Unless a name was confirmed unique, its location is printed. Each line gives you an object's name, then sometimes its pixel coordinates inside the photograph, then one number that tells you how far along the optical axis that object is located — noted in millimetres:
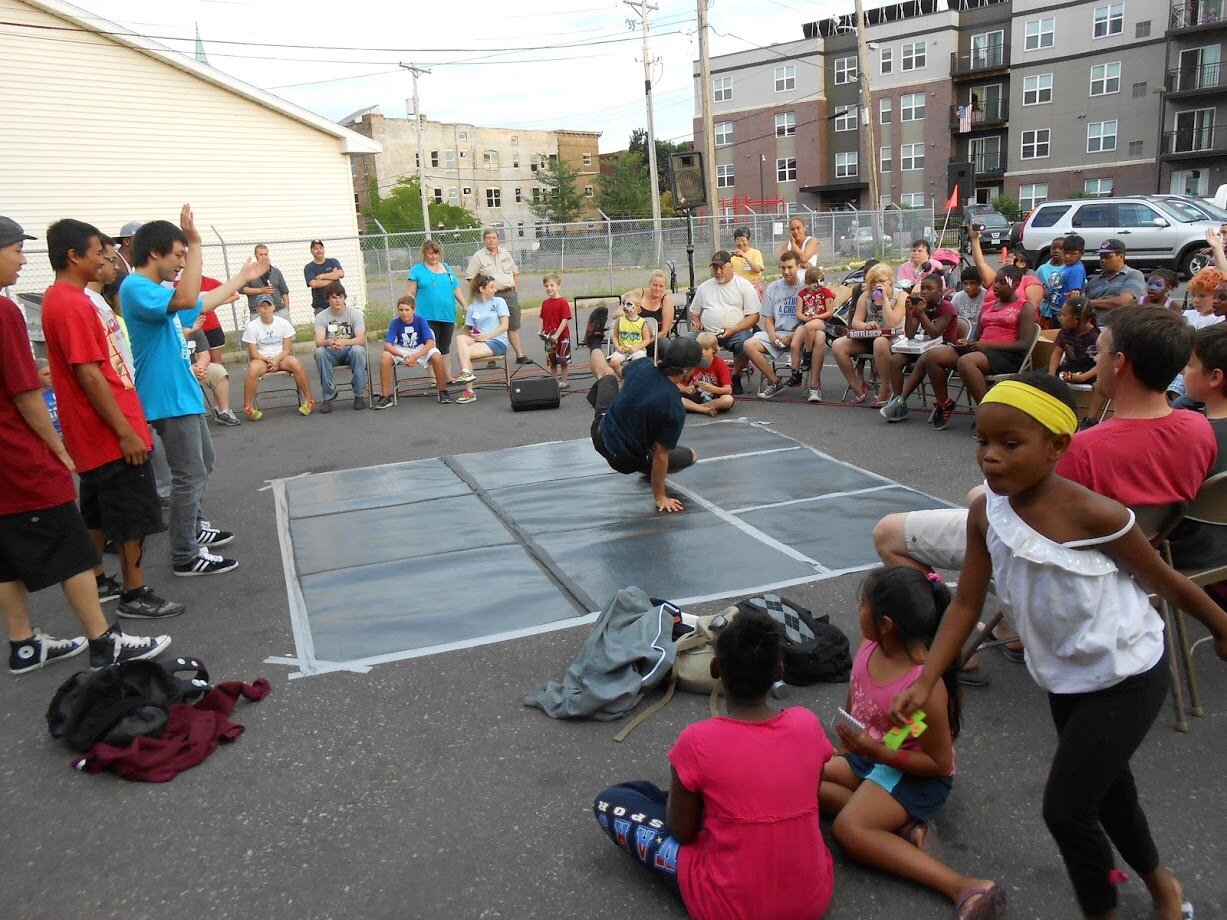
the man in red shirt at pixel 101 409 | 4051
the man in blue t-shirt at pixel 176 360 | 4605
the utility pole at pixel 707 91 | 21656
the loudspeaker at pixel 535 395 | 9469
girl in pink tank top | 2455
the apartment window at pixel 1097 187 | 42281
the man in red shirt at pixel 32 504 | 3684
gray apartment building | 39250
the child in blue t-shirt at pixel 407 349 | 10195
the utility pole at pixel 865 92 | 25969
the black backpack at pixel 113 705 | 3281
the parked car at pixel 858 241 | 27188
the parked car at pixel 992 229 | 28234
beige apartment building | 67562
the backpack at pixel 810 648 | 3566
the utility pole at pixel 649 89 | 30723
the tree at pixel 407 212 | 56781
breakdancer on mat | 5570
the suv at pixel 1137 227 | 17688
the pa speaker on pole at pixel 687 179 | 13404
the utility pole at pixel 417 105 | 49675
